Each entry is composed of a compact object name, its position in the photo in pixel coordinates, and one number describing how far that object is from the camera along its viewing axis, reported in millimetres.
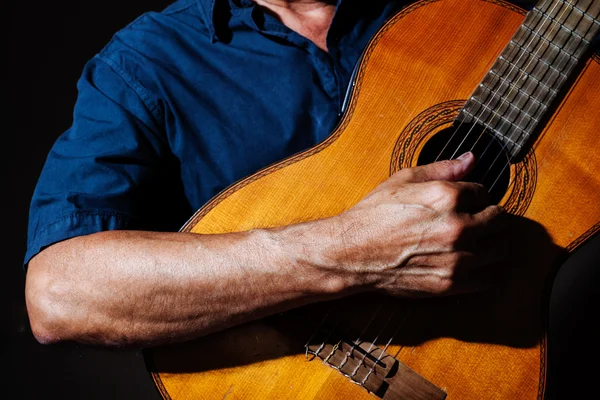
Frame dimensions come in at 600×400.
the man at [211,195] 981
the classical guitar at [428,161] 988
